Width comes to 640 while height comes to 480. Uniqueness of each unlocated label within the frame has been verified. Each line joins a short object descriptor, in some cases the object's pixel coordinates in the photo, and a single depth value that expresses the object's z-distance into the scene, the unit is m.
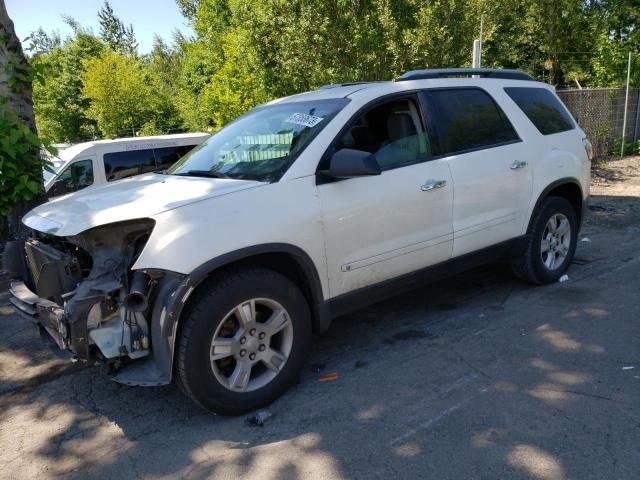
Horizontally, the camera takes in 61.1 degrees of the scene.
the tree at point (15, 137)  6.05
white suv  2.99
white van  8.68
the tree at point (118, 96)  21.31
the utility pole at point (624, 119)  13.81
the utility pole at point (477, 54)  8.91
